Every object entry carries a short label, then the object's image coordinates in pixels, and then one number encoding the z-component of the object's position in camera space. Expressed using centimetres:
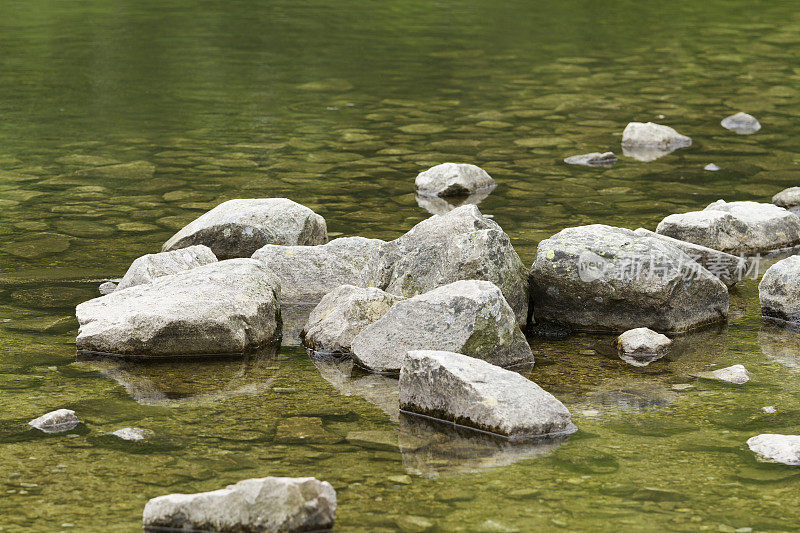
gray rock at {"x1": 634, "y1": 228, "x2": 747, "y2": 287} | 1254
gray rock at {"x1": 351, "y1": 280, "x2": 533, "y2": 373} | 987
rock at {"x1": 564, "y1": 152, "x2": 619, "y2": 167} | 1914
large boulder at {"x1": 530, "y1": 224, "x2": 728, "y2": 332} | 1109
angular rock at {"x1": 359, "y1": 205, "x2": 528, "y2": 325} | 1093
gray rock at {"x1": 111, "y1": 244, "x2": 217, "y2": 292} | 1171
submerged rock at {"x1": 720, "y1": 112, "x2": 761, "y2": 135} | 2191
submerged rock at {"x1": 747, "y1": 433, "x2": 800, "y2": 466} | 817
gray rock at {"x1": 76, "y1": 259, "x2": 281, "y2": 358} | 1043
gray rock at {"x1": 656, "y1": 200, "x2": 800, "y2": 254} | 1362
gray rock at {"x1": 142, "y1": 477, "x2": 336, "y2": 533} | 698
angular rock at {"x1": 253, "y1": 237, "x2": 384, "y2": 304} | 1224
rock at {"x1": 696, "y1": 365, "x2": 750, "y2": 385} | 1005
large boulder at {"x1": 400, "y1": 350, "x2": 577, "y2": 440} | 861
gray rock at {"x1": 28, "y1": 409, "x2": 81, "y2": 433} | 880
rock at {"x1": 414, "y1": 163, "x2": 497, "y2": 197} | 1719
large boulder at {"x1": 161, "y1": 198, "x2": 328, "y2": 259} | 1373
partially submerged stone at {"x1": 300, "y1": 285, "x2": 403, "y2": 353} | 1070
